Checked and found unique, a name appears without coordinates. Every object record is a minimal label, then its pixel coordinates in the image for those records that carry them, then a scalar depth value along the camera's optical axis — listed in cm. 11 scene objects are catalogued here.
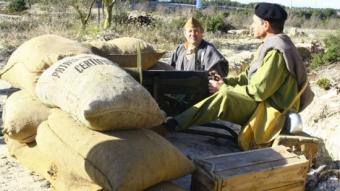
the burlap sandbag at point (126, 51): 485
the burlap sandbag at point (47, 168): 321
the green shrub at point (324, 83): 794
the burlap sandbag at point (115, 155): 283
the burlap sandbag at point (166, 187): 302
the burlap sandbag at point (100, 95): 297
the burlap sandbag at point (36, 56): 405
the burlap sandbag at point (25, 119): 381
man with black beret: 388
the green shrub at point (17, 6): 2697
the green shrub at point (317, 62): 1005
